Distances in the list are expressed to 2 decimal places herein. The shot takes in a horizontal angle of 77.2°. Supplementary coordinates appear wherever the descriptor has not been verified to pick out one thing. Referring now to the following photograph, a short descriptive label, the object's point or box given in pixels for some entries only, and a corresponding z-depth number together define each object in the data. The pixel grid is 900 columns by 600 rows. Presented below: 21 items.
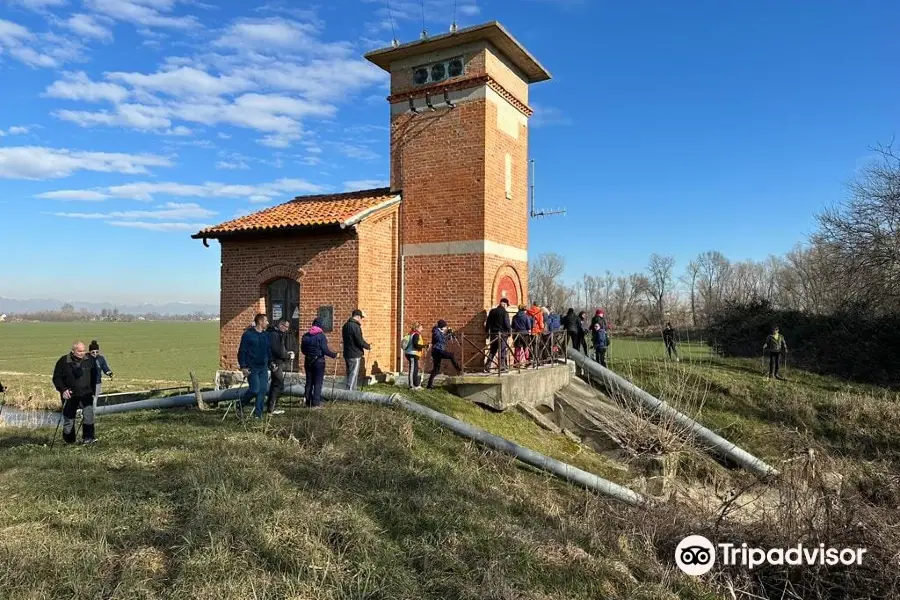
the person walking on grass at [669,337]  18.97
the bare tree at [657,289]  67.44
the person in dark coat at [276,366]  9.31
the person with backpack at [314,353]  9.50
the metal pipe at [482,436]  8.23
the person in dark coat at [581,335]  16.02
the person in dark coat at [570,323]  15.71
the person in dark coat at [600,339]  15.91
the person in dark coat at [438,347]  11.39
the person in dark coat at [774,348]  17.44
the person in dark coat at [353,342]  10.30
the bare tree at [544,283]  68.69
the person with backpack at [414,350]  11.38
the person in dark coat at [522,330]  12.64
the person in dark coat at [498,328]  11.82
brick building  12.82
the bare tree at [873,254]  20.04
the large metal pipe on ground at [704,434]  10.83
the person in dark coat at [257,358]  8.94
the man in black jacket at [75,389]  8.27
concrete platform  11.10
